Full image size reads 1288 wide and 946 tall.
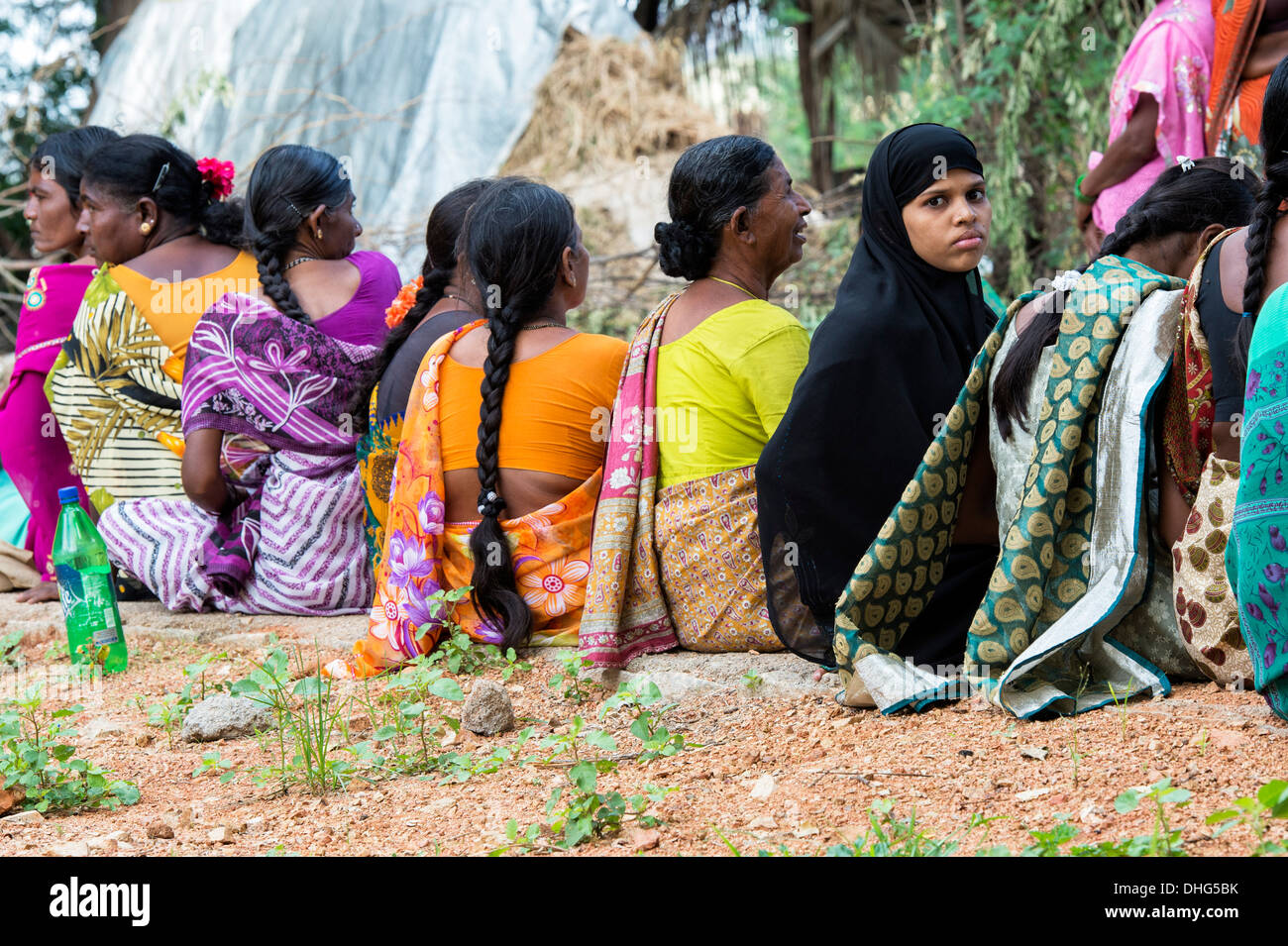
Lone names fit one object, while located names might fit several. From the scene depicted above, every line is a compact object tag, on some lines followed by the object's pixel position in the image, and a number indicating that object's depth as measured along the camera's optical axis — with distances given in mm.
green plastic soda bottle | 4141
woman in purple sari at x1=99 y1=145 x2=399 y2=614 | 4359
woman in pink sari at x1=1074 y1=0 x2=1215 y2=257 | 4605
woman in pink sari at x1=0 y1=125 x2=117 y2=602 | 4953
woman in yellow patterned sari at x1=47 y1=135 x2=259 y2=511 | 4645
